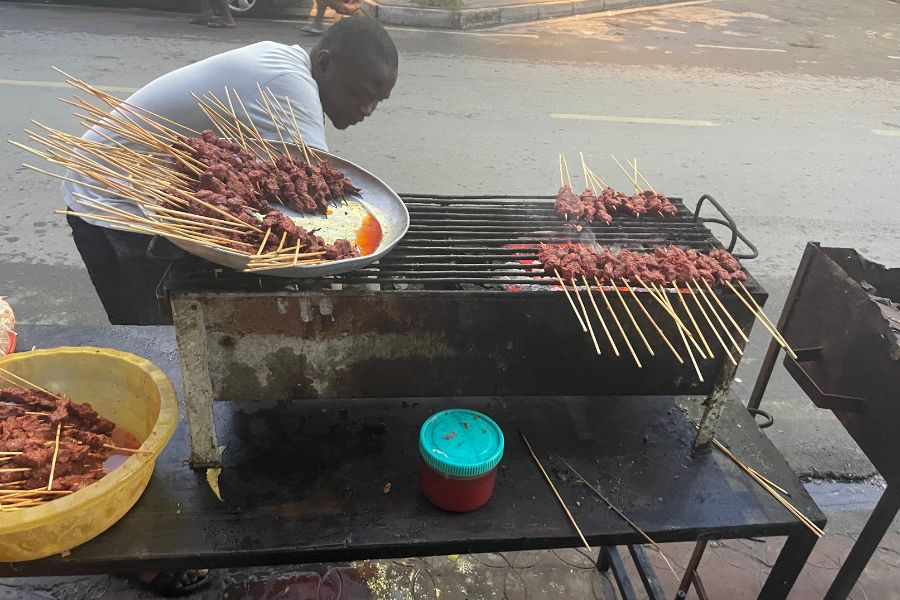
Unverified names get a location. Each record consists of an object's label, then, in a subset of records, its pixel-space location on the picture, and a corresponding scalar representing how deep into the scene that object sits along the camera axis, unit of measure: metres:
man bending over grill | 3.06
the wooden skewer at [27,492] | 1.86
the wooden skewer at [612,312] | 2.16
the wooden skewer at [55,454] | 1.89
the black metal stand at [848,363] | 2.46
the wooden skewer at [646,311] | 2.15
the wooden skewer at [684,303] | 2.14
